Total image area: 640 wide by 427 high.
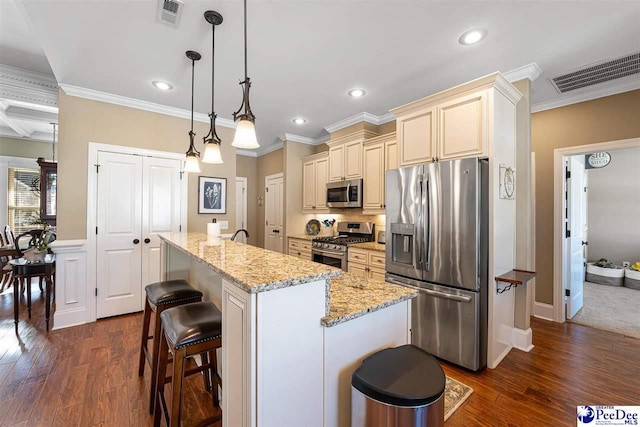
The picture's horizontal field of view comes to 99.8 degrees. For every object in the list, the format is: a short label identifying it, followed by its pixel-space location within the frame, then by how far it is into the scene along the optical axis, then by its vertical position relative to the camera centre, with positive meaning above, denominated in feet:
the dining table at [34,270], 9.59 -2.07
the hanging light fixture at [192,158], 8.08 +1.68
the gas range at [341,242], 12.06 -1.32
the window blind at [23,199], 17.10 +0.93
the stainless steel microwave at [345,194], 12.94 +1.00
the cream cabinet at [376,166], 11.59 +2.10
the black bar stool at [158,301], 5.89 -2.06
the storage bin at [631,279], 15.06 -3.67
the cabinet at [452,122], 7.32 +2.78
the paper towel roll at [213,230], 7.99 -0.50
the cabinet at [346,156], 13.03 +2.95
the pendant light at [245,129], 5.60 +1.76
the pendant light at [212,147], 7.16 +1.77
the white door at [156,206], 11.64 +0.33
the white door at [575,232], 10.85 -0.77
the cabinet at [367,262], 10.28 -1.97
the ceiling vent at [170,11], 5.99 +4.69
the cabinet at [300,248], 14.37 -1.91
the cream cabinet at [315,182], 15.21 +1.86
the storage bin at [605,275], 15.75 -3.69
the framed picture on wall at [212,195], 12.97 +0.90
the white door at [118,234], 10.76 -0.87
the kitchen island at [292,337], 3.11 -1.65
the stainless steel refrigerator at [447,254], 7.24 -1.16
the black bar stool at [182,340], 4.32 -2.10
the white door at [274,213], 17.17 +0.03
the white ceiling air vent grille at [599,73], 8.11 +4.54
